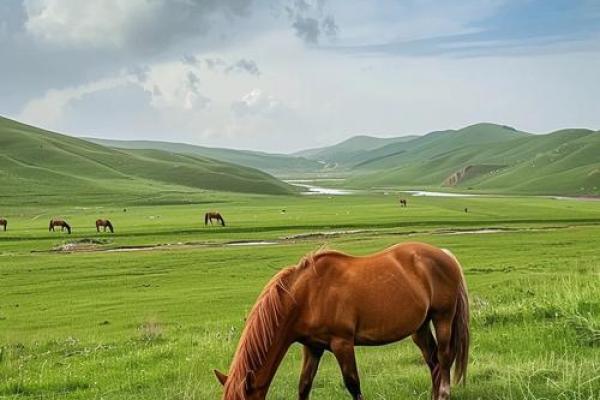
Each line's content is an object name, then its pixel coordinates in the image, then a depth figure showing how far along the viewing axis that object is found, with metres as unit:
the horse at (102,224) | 58.58
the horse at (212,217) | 63.29
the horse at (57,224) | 59.59
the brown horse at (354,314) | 6.79
